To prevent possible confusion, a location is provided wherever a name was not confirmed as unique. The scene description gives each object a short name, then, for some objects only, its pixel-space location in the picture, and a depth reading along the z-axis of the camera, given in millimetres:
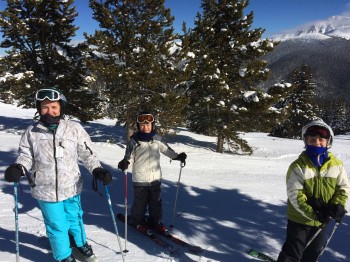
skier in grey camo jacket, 3287
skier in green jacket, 3158
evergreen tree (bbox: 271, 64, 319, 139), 33938
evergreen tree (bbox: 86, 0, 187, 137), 12578
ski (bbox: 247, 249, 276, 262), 4250
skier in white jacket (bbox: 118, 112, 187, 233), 4559
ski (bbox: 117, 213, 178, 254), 4223
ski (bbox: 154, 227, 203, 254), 4312
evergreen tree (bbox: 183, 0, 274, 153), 14883
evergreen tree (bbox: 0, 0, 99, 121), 15047
